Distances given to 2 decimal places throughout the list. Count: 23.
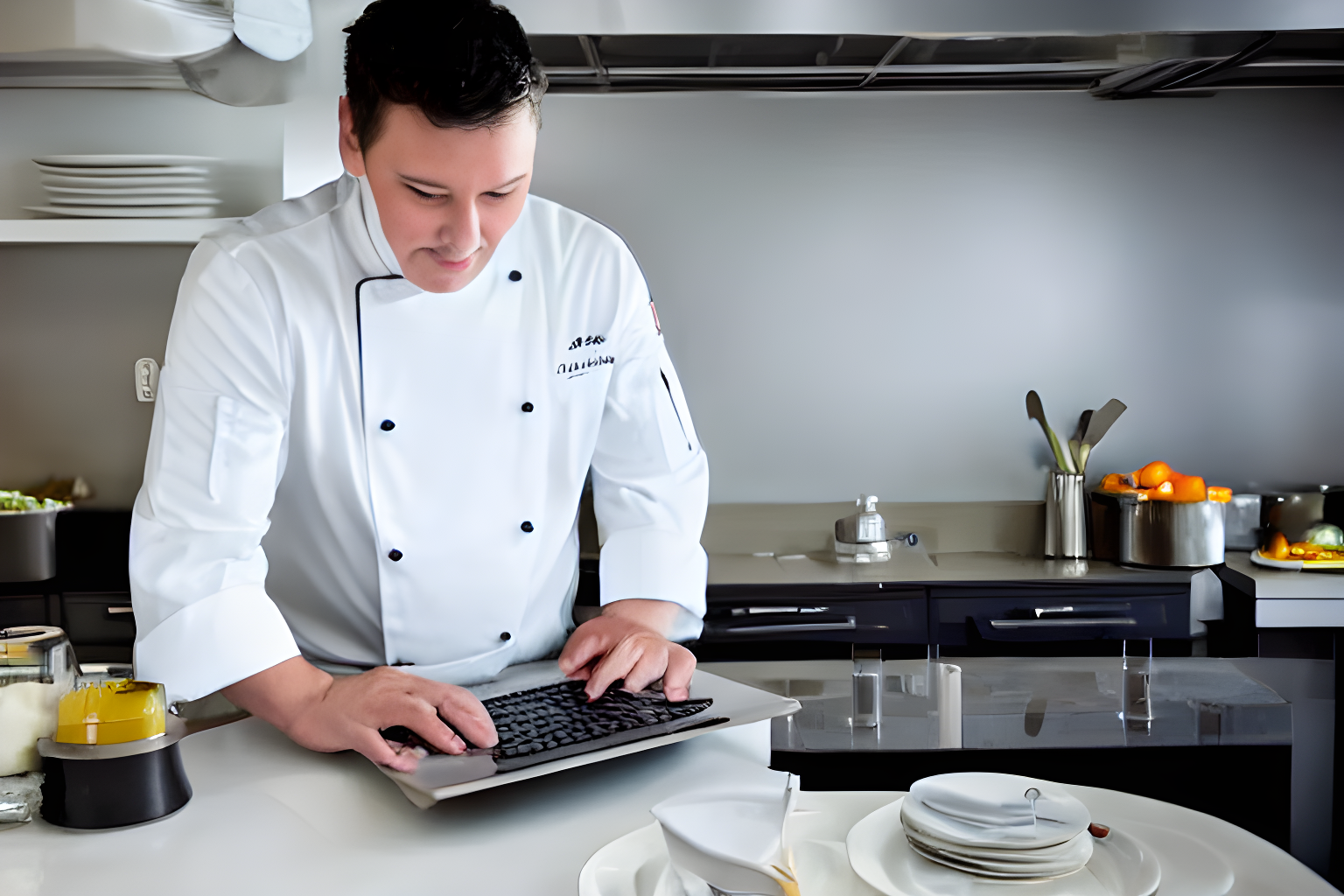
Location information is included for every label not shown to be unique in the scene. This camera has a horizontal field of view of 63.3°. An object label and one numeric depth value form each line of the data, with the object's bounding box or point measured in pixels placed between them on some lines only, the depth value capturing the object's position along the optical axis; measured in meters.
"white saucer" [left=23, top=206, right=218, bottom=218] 2.50
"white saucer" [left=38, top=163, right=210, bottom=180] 2.49
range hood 2.54
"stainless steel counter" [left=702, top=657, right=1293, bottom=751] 1.21
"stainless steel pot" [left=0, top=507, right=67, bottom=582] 2.48
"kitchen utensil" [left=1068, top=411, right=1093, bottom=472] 3.01
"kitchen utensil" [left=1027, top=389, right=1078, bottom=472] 3.03
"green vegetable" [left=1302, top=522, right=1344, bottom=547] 2.78
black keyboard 0.93
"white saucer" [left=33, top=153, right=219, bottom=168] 2.47
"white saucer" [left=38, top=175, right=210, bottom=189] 2.49
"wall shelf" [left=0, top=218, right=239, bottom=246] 2.46
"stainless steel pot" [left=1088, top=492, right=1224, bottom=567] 2.68
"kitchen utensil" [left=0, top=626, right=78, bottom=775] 0.92
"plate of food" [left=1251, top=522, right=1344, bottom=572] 2.66
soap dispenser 2.86
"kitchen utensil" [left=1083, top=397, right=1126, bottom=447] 2.99
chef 1.13
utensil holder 2.91
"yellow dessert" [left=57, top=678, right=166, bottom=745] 0.91
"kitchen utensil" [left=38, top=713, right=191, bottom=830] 0.90
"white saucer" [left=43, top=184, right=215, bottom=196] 2.50
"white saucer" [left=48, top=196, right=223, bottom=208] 2.50
